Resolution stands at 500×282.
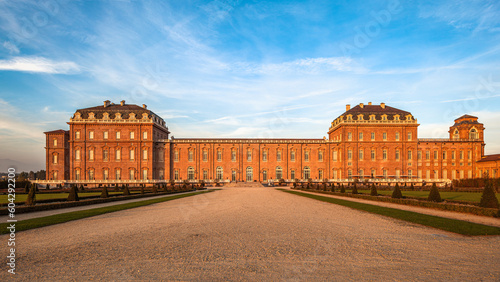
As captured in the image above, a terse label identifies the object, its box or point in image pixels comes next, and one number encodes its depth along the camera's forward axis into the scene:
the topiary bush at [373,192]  24.04
